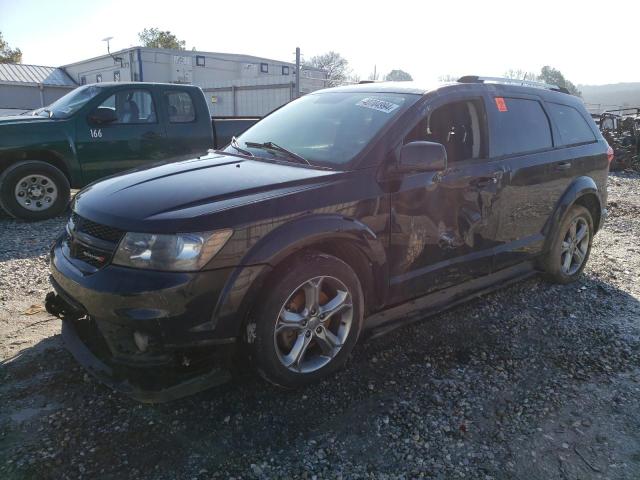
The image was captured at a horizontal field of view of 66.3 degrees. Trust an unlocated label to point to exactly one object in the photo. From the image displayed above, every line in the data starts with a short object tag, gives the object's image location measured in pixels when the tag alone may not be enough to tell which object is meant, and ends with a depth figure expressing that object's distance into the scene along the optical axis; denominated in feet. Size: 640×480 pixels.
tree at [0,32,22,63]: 155.75
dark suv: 7.91
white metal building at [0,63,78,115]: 94.53
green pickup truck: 21.88
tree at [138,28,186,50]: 177.47
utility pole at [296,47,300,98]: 39.11
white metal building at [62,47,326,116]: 52.37
